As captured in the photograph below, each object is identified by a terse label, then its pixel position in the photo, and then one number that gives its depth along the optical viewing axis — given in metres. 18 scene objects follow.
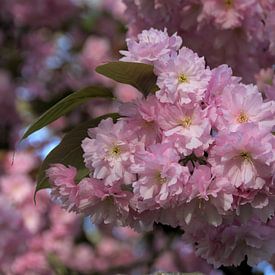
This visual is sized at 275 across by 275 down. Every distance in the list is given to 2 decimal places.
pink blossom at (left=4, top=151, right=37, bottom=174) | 3.41
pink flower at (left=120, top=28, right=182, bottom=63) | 1.15
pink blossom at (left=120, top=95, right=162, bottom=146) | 1.14
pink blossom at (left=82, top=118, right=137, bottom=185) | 1.14
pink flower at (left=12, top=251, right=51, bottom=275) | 2.24
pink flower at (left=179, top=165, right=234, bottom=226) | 1.12
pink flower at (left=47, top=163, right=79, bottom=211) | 1.16
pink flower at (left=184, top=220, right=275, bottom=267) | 1.20
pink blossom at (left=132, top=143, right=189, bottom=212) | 1.11
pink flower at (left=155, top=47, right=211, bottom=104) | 1.13
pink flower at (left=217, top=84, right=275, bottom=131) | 1.12
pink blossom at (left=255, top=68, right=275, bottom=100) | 1.31
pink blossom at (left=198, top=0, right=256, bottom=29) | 1.40
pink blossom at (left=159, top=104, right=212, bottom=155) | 1.12
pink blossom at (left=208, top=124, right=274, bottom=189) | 1.10
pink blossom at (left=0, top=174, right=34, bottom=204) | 2.46
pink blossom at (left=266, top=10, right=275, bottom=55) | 1.39
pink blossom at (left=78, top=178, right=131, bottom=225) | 1.15
